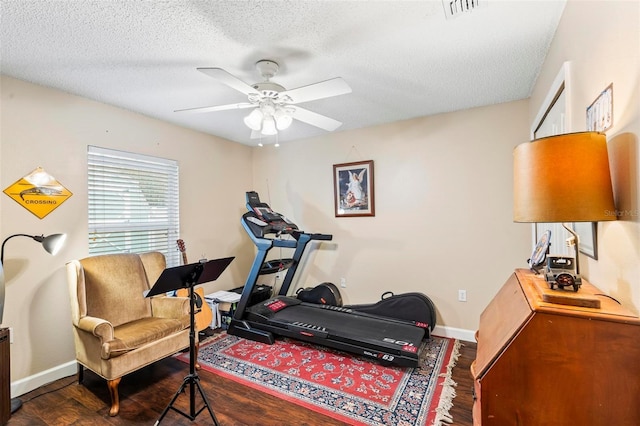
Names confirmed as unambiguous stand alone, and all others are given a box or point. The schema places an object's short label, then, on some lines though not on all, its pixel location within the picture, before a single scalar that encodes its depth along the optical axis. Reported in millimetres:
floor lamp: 2122
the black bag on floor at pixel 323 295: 3713
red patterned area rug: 2031
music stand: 1749
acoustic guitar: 3121
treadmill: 2623
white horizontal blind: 2875
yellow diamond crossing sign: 2355
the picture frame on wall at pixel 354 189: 3723
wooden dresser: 849
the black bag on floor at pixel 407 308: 3137
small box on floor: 3516
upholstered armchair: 2129
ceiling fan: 1872
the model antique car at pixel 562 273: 1075
